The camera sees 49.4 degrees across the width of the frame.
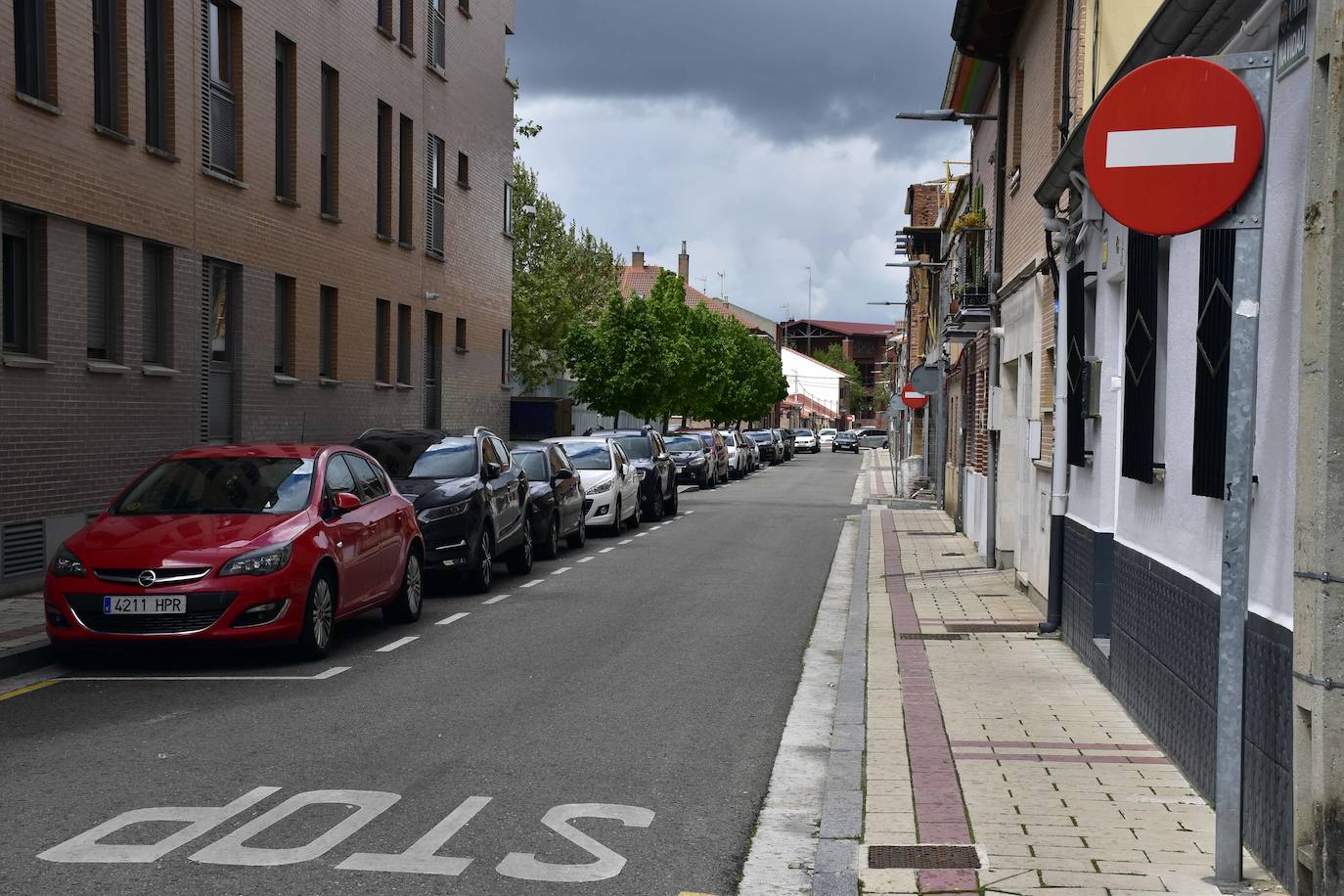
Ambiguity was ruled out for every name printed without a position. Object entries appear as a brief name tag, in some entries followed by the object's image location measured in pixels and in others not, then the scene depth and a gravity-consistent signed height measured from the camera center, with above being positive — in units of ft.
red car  30.76 -3.53
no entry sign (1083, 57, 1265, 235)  15.31 +2.74
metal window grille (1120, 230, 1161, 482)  24.84 +0.74
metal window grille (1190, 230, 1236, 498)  19.07 +0.70
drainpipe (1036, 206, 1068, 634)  35.99 -2.37
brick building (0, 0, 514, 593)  46.93 +6.92
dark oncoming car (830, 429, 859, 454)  316.81 -8.36
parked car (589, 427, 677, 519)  87.71 -4.13
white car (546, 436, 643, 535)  74.59 -4.29
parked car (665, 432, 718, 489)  135.03 -5.41
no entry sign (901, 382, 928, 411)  104.06 +0.41
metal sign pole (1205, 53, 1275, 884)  15.25 -0.61
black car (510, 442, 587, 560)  59.93 -4.05
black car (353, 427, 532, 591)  46.57 -3.20
